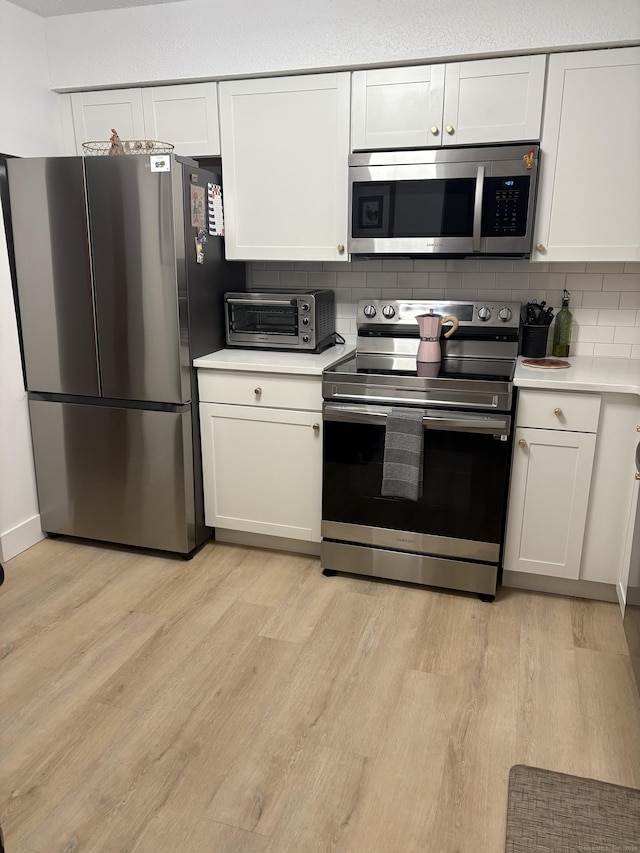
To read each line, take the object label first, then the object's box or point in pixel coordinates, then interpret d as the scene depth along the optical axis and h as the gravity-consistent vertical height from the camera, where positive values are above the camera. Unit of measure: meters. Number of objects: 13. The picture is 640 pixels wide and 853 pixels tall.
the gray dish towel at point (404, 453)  2.54 -0.72
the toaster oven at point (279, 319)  2.96 -0.25
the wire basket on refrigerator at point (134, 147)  2.80 +0.50
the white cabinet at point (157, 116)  2.93 +0.67
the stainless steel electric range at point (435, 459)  2.51 -0.76
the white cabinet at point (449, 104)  2.52 +0.65
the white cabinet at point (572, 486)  2.44 -0.83
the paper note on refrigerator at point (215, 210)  2.92 +0.24
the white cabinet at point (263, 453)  2.82 -0.83
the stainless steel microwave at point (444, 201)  2.58 +0.27
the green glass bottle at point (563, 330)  2.89 -0.27
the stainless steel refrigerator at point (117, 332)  2.68 -0.30
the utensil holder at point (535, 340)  2.86 -0.32
